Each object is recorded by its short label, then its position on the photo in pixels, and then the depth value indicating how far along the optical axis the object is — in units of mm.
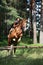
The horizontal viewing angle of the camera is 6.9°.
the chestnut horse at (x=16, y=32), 12868
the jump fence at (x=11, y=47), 11299
